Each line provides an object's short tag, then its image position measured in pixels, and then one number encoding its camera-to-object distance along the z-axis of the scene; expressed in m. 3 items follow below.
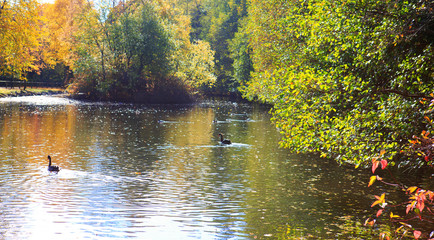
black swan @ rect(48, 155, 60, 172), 20.59
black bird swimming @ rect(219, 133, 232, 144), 31.72
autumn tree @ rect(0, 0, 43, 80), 50.59
